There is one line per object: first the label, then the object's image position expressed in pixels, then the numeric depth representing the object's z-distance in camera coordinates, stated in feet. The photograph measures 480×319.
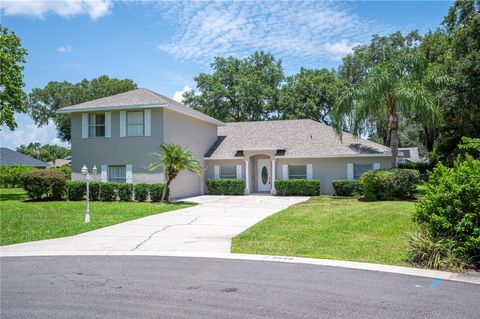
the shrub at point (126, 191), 67.72
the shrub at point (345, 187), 74.18
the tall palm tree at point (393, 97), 63.10
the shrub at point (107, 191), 68.03
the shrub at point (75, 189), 68.74
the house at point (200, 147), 72.64
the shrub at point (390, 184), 63.93
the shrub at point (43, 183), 67.37
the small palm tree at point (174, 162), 61.77
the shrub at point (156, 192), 66.49
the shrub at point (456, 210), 24.63
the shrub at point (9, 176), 115.65
